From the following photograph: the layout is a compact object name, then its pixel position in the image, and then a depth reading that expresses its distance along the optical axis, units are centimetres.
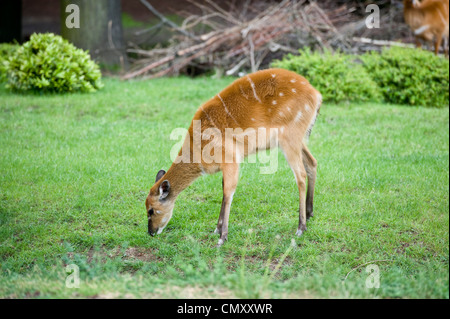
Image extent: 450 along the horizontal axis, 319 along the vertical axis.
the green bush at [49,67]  973
